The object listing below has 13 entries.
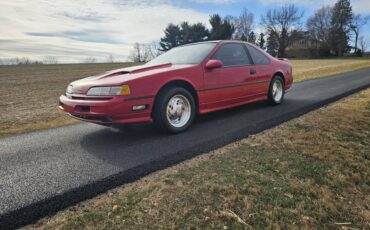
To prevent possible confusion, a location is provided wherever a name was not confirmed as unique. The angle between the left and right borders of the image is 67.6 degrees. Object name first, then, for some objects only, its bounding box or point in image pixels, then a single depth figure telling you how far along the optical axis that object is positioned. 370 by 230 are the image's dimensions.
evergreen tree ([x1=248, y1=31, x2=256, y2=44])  81.06
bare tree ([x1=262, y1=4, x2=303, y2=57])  74.12
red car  3.73
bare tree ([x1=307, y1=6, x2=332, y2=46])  70.19
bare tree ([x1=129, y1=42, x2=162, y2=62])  86.81
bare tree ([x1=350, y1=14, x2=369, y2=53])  71.00
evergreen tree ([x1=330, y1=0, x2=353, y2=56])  67.18
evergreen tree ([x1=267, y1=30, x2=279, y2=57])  75.06
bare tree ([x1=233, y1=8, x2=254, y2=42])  83.56
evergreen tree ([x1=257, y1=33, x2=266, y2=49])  79.45
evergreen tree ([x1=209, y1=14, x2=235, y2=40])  59.97
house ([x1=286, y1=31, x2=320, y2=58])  70.03
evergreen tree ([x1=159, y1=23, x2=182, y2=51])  60.19
